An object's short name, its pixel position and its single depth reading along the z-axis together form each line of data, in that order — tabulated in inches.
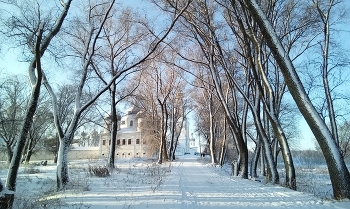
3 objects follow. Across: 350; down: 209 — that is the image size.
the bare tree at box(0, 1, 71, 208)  309.9
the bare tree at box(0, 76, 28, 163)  948.3
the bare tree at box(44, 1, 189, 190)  426.1
